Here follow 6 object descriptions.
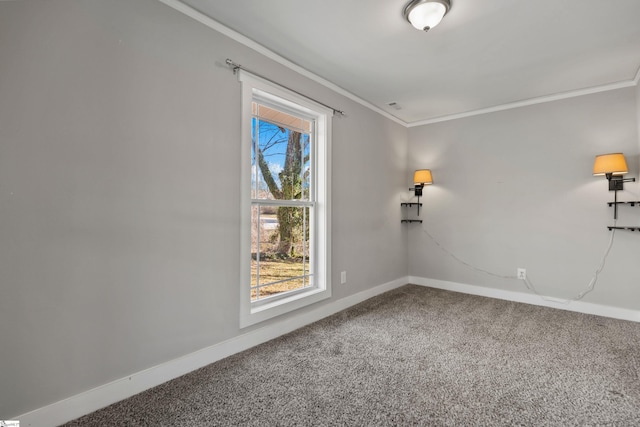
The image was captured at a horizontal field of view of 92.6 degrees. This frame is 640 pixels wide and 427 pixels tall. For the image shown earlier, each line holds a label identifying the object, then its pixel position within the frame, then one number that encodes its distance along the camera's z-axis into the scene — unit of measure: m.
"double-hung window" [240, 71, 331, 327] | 2.33
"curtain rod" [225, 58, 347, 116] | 2.21
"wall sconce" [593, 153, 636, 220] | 2.84
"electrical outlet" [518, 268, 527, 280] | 3.55
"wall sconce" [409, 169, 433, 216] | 4.11
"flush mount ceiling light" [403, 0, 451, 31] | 1.86
